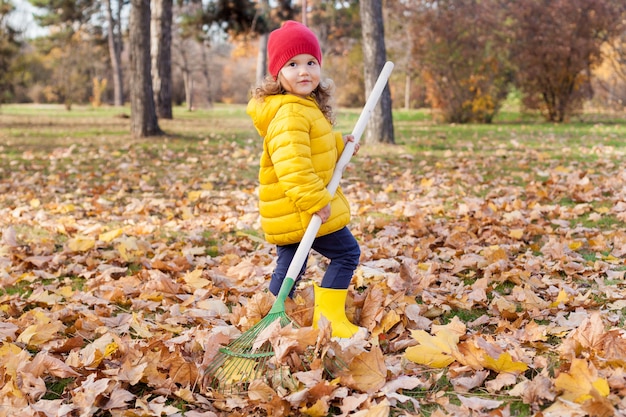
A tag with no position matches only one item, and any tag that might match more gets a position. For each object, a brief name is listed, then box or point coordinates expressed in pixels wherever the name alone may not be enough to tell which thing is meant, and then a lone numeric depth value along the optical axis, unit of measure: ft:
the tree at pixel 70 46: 88.89
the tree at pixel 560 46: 51.37
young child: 8.66
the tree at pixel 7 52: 54.95
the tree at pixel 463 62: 51.31
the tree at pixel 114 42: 91.61
